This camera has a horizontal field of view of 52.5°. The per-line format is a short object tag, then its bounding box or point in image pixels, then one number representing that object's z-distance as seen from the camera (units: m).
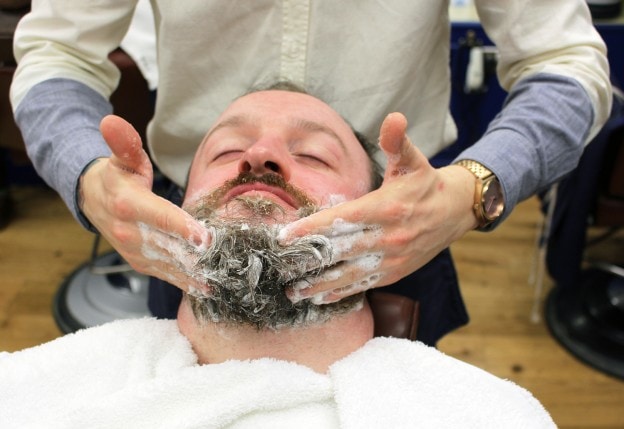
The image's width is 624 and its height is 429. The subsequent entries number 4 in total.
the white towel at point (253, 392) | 0.94
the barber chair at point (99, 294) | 2.23
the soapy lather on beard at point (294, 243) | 0.87
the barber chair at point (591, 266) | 1.98
